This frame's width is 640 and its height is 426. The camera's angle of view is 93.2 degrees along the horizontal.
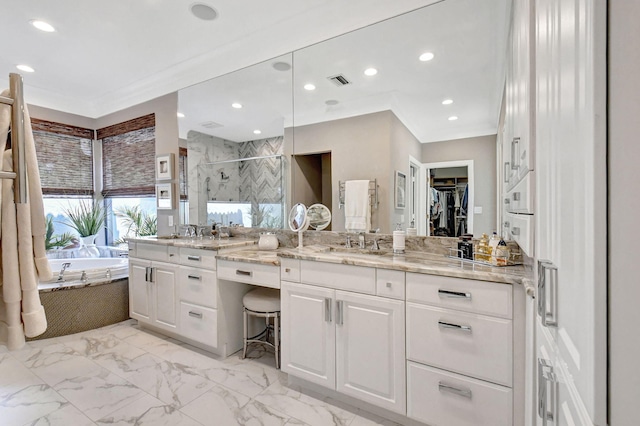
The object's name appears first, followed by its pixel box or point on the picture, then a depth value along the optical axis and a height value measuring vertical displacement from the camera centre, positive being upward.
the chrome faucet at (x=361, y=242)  2.34 -0.26
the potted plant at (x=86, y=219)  4.22 -0.13
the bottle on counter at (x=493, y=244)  1.64 -0.20
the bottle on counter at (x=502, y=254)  1.59 -0.25
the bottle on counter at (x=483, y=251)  1.71 -0.25
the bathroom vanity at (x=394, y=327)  1.39 -0.66
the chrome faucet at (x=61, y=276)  3.04 -0.66
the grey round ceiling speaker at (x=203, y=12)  2.34 +1.57
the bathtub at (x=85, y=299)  2.90 -0.91
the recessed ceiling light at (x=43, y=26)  2.55 +1.59
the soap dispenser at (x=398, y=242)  2.10 -0.24
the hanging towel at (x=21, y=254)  1.14 -0.17
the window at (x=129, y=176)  3.96 +0.47
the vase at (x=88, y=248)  4.15 -0.53
